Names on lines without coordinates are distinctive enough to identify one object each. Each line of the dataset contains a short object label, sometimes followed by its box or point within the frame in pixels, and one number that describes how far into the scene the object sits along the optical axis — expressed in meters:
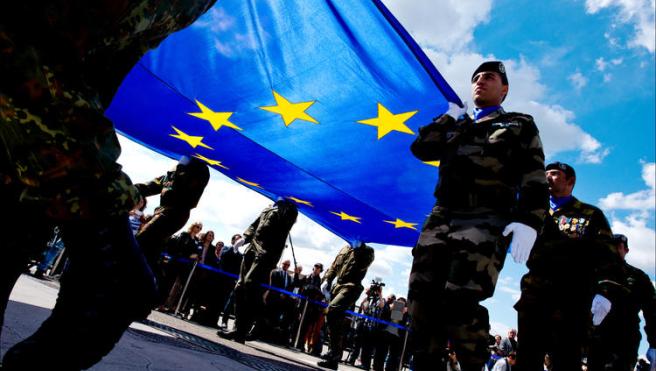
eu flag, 3.55
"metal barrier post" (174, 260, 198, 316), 7.04
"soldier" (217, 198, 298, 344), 5.10
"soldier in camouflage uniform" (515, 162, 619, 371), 3.27
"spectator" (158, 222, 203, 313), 7.70
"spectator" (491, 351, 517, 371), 8.17
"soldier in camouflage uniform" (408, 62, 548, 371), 2.14
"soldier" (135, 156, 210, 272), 3.57
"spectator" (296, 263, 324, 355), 8.49
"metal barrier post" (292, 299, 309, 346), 7.54
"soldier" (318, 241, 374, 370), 5.95
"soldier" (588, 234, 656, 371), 5.01
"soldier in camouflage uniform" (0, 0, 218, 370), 0.88
